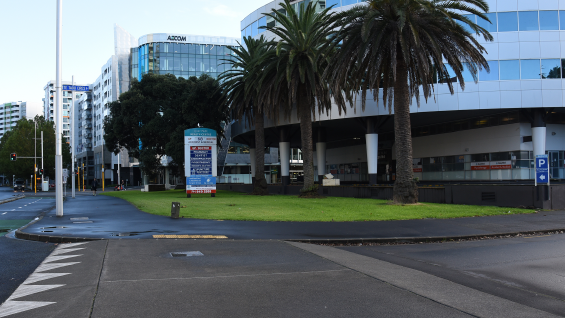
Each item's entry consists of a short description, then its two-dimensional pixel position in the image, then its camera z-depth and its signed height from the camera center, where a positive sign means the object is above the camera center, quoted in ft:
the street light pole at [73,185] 155.84 -2.38
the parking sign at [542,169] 65.31 -0.28
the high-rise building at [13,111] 642.63 +100.17
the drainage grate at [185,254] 31.10 -5.58
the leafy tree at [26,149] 290.15 +20.66
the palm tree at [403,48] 73.61 +21.20
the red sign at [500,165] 123.24 +0.94
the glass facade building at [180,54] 321.11 +89.41
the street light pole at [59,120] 62.80 +8.43
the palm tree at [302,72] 102.01 +23.89
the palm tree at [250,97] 127.13 +23.16
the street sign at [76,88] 66.69 +13.83
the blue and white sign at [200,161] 116.98 +3.90
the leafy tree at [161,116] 152.97 +22.58
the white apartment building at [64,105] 504.72 +85.59
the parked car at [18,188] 259.80 -4.86
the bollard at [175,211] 56.95 -4.52
